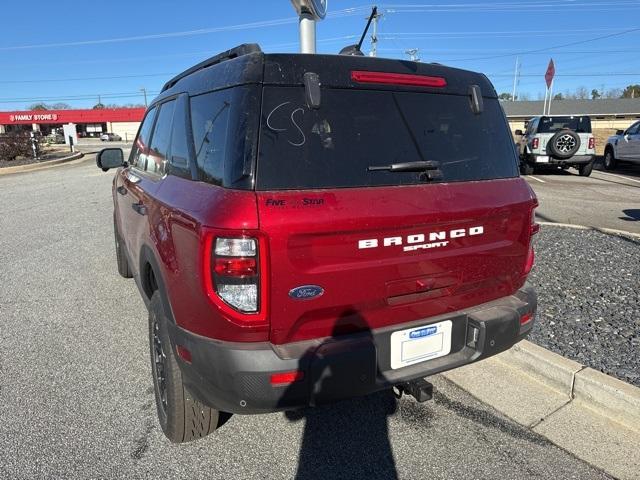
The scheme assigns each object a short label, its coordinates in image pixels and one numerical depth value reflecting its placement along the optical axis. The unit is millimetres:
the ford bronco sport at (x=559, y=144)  14039
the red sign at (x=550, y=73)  16719
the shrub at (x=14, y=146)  21406
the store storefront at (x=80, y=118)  75500
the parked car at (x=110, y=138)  69844
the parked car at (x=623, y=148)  14977
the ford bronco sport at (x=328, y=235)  1985
